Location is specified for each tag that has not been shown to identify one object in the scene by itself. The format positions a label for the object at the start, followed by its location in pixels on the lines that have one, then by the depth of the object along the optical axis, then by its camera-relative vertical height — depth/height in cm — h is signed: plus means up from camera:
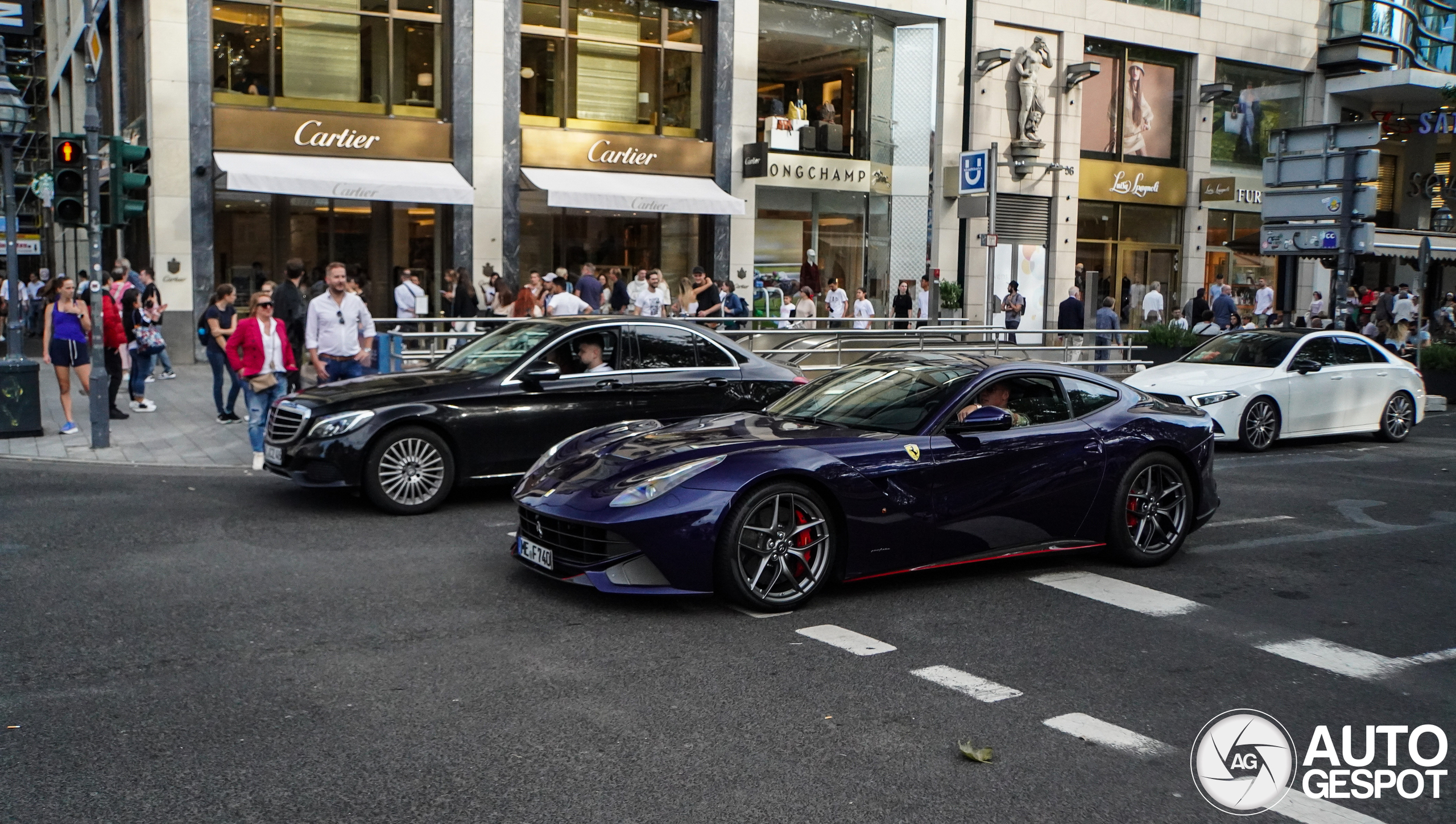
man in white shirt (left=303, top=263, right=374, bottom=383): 1188 -28
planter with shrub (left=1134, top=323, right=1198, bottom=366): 2150 -51
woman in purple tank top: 1364 -45
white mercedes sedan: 1406 -81
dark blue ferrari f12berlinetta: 643 -98
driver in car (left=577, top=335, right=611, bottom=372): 1016 -40
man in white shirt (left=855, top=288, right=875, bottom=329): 2541 +2
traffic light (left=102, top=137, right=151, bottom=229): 1295 +121
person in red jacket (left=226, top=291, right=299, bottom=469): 1153 -53
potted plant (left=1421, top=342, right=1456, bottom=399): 2066 -85
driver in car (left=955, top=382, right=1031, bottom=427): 754 -53
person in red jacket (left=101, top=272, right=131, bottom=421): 1453 -51
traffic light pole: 1242 +3
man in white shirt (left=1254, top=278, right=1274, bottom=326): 3138 +28
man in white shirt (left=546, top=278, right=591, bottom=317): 1644 +0
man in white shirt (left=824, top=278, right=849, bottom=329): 2650 +17
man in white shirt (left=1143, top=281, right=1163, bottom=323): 3089 +20
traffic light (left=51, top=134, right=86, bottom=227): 1264 +119
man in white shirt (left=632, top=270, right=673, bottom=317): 2053 +11
